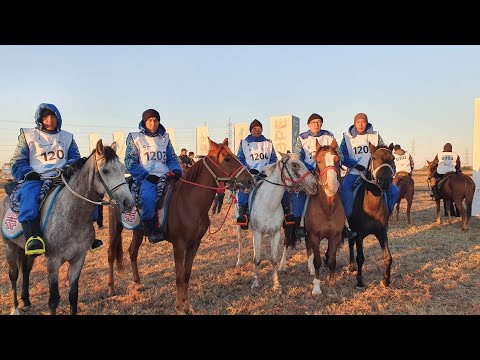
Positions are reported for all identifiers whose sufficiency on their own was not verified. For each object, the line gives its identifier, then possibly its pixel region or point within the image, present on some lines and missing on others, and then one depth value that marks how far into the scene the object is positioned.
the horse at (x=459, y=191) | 11.53
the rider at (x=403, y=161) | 13.77
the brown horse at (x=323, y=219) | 5.78
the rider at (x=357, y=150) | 6.63
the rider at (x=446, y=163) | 12.52
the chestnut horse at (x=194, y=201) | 5.11
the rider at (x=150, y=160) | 5.42
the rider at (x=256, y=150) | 8.17
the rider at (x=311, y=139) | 7.21
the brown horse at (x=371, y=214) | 6.04
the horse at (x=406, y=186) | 12.93
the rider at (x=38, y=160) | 4.38
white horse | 6.14
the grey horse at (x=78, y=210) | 4.24
